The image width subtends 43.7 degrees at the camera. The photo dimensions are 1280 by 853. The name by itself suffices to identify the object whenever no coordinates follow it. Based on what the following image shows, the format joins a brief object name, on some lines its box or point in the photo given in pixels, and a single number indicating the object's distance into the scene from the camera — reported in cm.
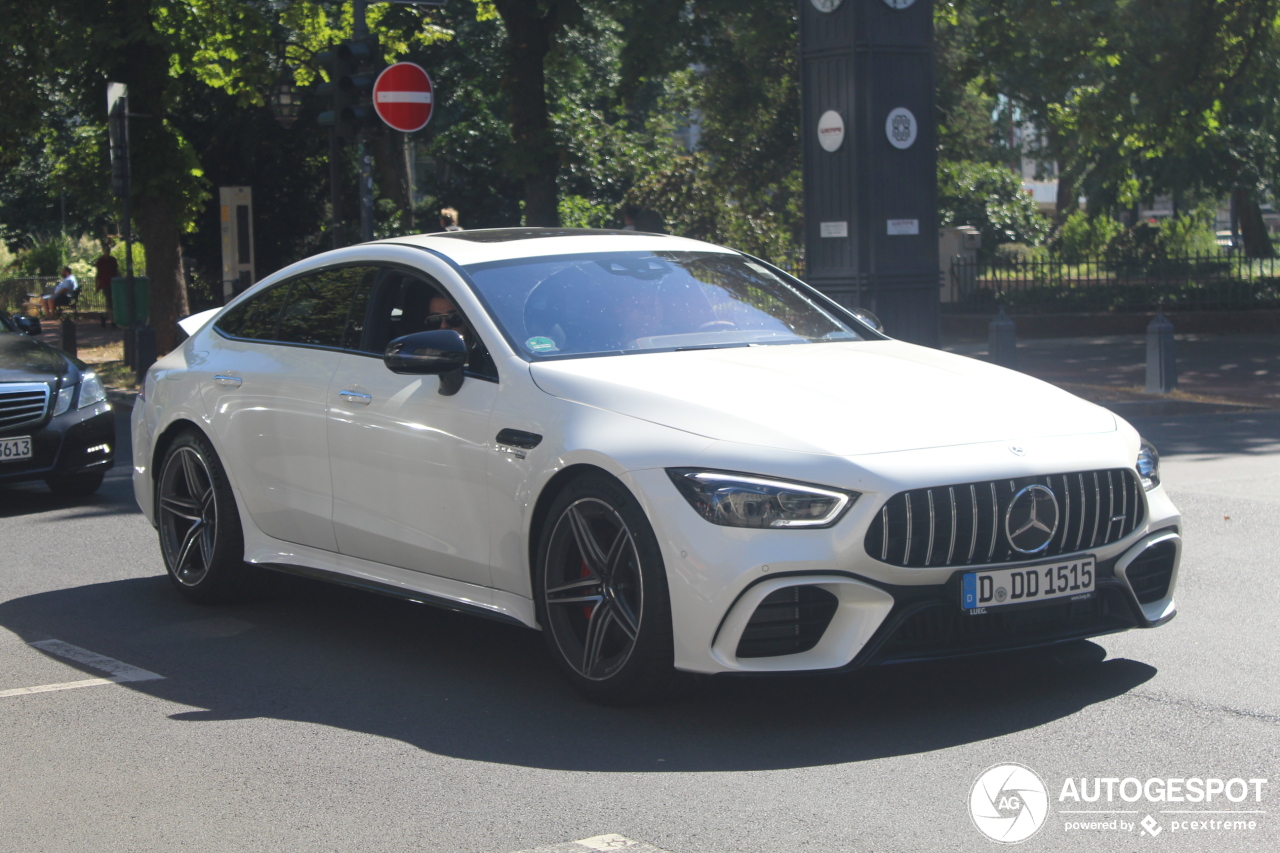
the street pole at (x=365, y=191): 1406
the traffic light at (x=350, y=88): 1405
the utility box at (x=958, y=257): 2578
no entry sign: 1416
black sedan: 1014
